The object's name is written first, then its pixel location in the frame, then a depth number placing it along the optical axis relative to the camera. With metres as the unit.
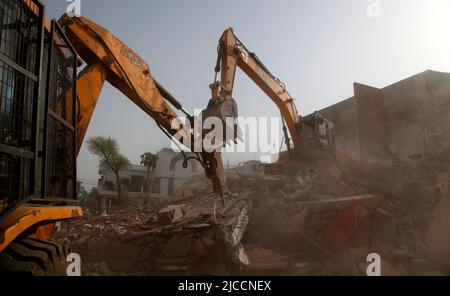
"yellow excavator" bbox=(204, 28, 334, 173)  8.87
